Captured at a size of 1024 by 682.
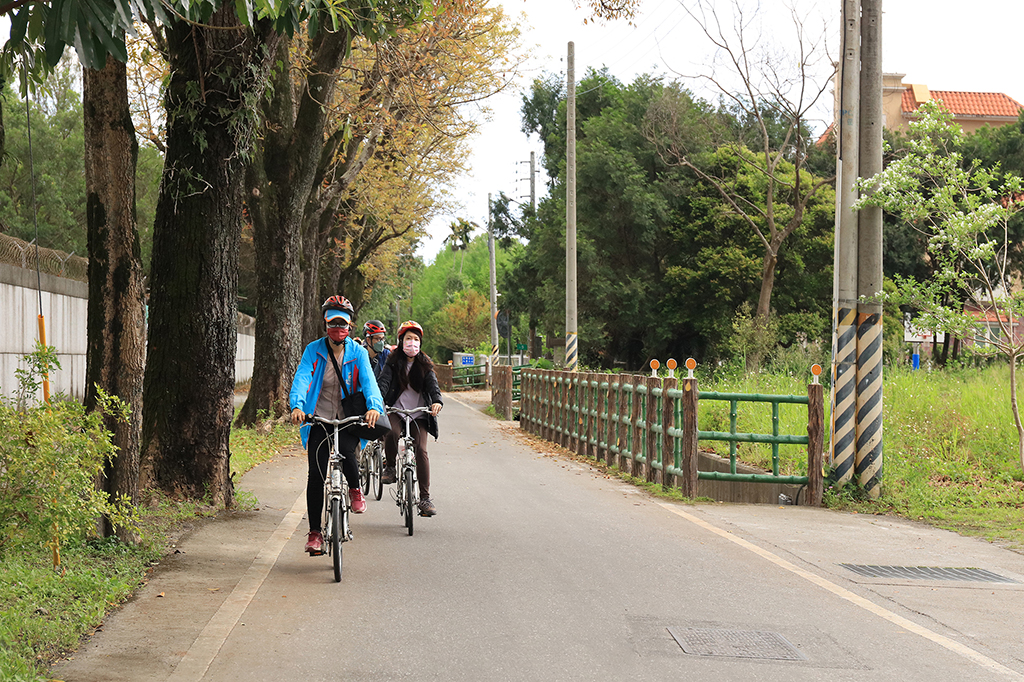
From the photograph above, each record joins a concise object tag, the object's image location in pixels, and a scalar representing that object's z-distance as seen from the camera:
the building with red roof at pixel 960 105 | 62.34
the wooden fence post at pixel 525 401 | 28.00
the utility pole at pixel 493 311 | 52.72
